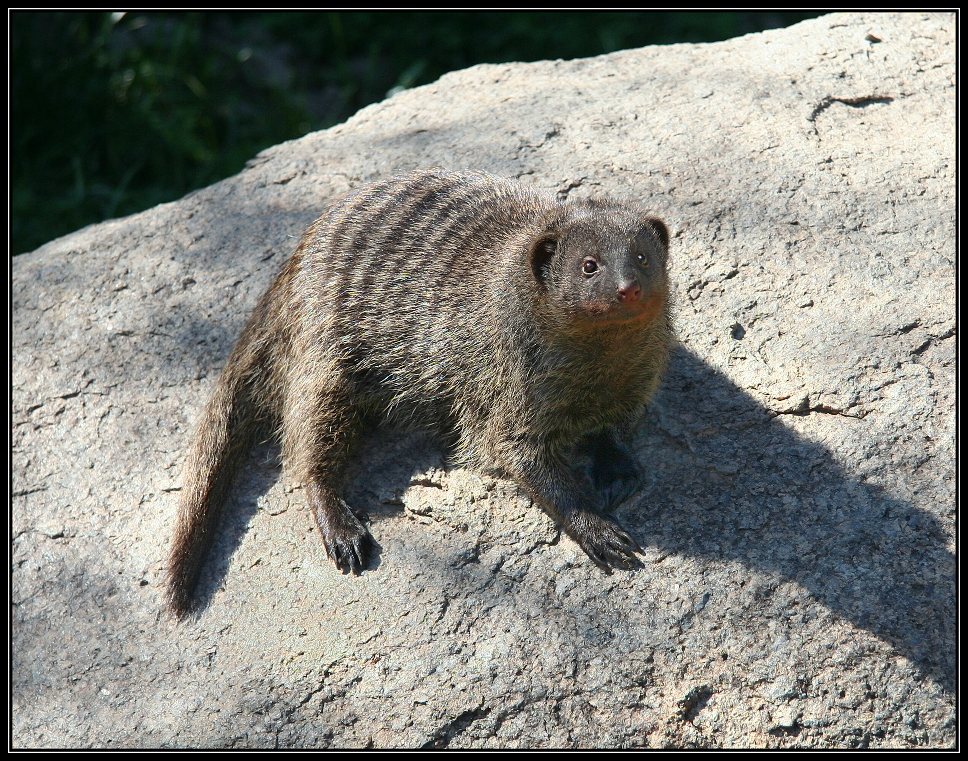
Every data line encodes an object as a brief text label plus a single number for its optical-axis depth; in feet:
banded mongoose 20.03
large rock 18.52
